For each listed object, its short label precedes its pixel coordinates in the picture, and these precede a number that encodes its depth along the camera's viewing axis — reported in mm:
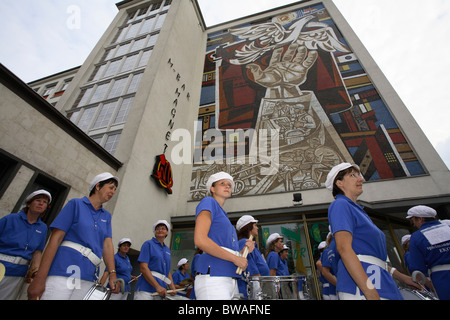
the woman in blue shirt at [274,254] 3828
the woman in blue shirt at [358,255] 1317
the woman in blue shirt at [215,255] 1484
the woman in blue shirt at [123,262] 4574
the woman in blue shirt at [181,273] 6066
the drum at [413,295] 1640
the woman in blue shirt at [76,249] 1633
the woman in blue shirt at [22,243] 2578
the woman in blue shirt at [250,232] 3287
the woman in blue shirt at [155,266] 2974
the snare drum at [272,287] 1917
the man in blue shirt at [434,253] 2361
